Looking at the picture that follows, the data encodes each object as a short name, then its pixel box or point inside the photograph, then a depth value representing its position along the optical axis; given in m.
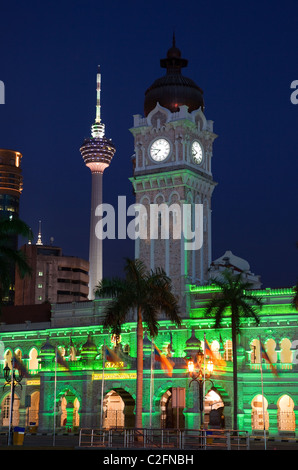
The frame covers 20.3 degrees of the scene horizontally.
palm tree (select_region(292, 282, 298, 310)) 56.78
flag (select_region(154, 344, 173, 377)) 66.12
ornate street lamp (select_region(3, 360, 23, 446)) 45.91
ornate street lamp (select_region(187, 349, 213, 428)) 52.56
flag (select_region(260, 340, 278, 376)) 67.96
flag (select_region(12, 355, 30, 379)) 81.21
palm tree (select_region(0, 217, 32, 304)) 47.83
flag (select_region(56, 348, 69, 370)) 71.81
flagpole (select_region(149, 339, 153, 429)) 63.47
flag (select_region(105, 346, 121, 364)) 68.62
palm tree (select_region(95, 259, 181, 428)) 57.62
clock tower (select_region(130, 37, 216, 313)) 80.31
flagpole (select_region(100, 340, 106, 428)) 64.56
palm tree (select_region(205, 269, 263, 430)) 67.06
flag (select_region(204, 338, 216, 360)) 65.97
